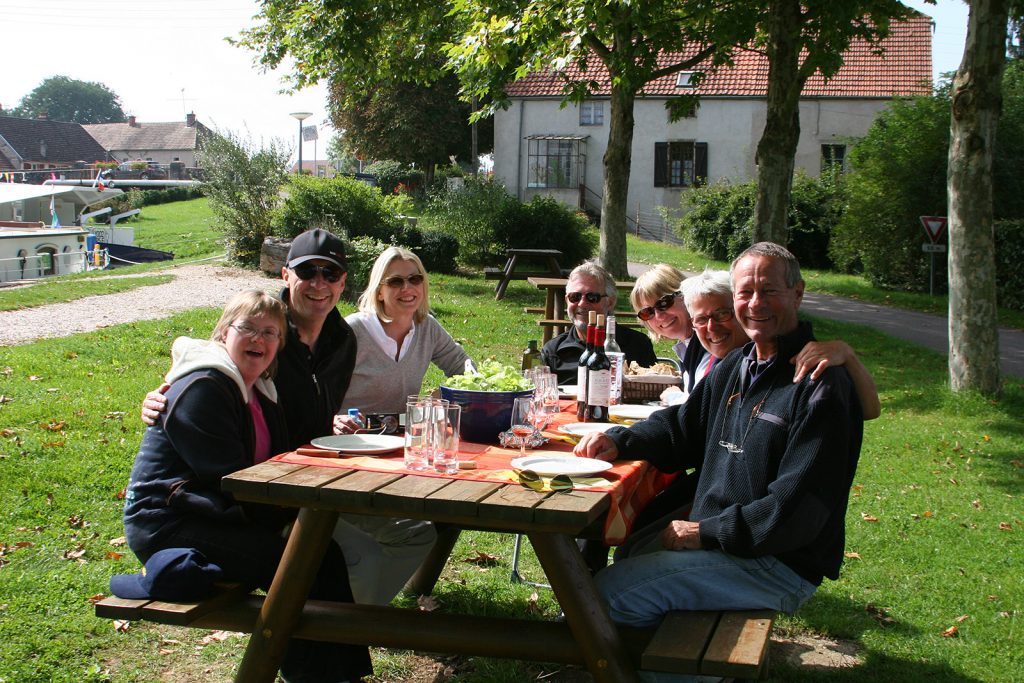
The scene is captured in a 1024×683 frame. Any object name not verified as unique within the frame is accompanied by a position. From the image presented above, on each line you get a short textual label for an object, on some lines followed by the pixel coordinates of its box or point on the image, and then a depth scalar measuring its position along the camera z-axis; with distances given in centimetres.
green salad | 384
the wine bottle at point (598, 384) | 433
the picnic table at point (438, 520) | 284
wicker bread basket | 515
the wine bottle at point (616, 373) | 484
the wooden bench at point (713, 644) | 276
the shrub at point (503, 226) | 2178
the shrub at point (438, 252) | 2014
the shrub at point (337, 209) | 1828
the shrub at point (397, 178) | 4634
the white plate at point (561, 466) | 330
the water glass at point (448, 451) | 324
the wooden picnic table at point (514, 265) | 1684
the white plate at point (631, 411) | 446
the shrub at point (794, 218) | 2709
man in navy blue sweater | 312
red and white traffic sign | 1925
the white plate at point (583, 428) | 399
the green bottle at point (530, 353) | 562
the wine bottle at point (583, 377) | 427
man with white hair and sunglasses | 586
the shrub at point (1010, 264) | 1903
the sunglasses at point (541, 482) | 305
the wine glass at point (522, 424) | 368
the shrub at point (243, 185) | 1992
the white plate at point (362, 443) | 358
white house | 3559
